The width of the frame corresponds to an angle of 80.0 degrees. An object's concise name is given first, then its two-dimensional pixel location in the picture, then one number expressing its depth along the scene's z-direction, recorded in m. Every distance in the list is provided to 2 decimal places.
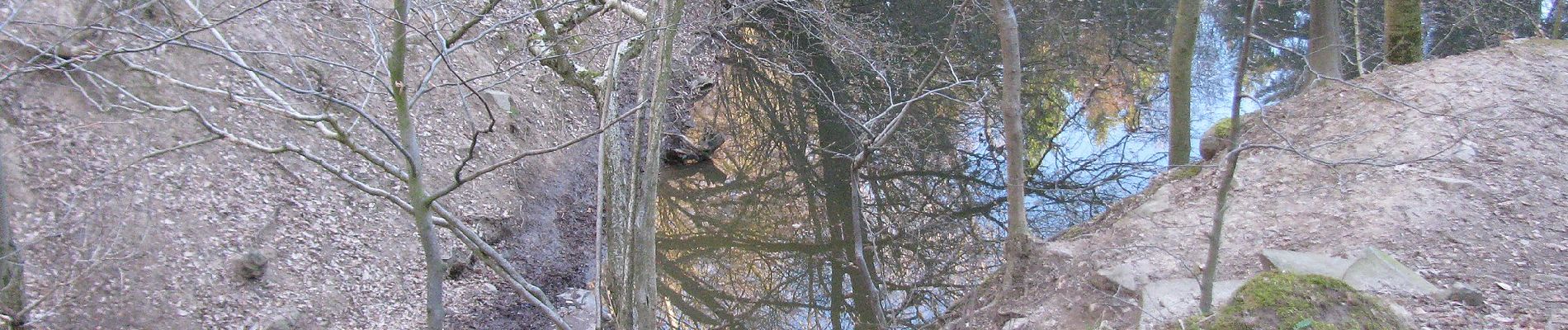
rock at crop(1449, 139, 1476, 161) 6.68
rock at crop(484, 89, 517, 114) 10.23
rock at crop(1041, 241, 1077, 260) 6.77
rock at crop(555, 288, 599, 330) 7.94
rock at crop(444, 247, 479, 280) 7.83
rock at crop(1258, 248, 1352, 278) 5.31
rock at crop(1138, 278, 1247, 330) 5.19
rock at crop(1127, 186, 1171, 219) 7.25
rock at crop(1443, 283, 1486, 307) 4.79
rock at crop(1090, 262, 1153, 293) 5.86
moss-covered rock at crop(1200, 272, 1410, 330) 4.49
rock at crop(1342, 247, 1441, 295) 5.05
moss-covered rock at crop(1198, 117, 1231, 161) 8.52
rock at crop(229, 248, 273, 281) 6.64
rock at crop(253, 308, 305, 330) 6.51
